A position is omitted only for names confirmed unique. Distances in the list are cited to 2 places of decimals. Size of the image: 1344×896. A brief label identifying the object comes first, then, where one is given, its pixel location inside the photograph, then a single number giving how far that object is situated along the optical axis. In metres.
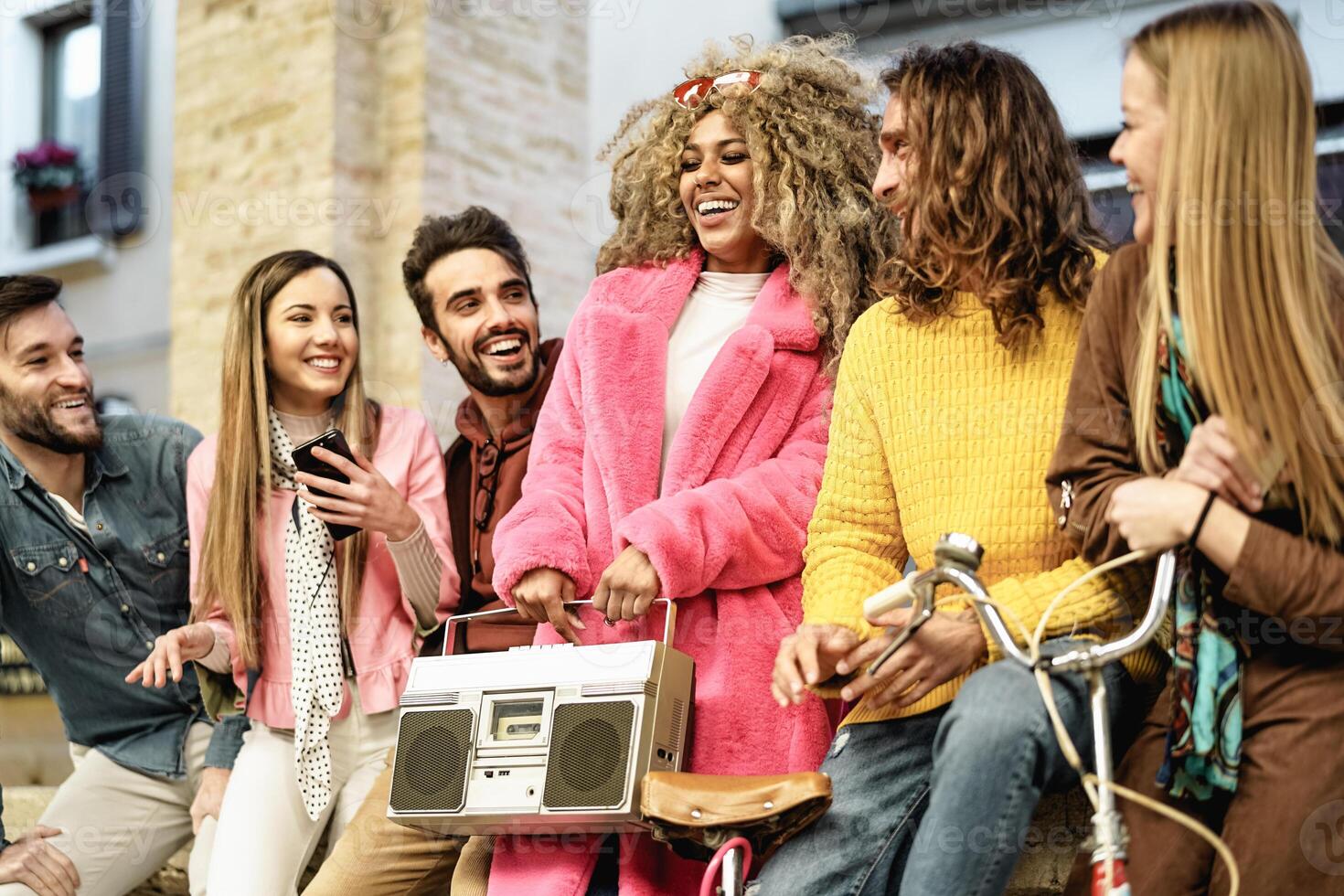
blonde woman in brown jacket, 2.15
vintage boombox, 2.74
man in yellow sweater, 2.52
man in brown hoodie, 3.31
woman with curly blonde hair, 2.93
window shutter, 11.42
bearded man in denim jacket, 3.92
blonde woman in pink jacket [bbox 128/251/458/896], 3.49
